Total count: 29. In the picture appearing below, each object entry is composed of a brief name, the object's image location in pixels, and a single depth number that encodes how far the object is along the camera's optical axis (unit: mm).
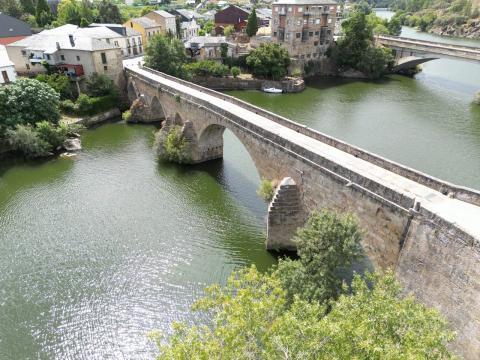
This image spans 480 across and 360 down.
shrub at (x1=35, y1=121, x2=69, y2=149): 38684
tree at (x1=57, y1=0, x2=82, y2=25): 92250
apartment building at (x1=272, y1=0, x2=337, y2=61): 69750
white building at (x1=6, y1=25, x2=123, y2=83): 50844
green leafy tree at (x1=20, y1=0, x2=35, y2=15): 98000
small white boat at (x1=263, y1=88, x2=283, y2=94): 64125
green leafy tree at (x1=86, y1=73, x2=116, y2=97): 50312
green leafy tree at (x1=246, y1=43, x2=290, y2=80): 64375
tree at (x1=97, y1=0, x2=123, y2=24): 100625
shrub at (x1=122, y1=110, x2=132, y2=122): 48688
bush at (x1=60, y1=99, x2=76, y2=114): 47125
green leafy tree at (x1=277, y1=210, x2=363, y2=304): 17156
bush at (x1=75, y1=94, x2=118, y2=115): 48125
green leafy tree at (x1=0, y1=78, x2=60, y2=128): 38500
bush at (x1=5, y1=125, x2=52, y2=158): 37719
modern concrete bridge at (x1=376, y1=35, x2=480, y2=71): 63438
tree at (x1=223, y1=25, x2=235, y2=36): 92938
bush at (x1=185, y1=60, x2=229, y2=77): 64625
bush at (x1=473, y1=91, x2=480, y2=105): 56188
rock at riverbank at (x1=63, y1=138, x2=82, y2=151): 40781
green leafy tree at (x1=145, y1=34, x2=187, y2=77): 55562
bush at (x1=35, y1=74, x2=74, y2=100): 48094
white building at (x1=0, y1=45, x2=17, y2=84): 43625
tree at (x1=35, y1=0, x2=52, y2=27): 93250
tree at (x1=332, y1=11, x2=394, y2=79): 72938
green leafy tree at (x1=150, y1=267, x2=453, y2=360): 9750
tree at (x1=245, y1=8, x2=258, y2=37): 79875
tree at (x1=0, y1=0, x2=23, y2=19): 94125
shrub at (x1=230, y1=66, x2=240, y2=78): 65875
